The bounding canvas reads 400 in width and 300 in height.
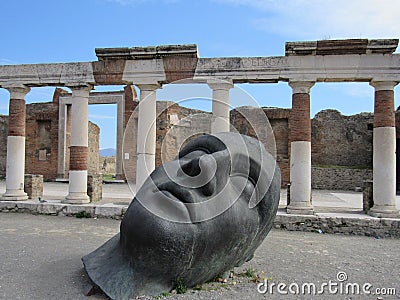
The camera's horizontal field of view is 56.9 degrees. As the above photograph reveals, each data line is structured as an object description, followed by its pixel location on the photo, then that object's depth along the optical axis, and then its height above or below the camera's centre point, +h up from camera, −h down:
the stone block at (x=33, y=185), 11.12 -0.76
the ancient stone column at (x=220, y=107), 9.17 +1.44
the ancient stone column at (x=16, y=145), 10.34 +0.43
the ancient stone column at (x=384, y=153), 8.65 +0.30
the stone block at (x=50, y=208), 9.64 -1.25
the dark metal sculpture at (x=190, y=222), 3.49 -0.58
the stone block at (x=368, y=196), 9.15 -0.77
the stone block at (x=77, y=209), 9.44 -1.24
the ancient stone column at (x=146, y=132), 9.58 +0.81
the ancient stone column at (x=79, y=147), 9.94 +0.38
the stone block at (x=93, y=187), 10.60 -0.74
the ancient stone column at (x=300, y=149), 8.93 +0.38
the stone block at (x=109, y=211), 9.27 -1.25
